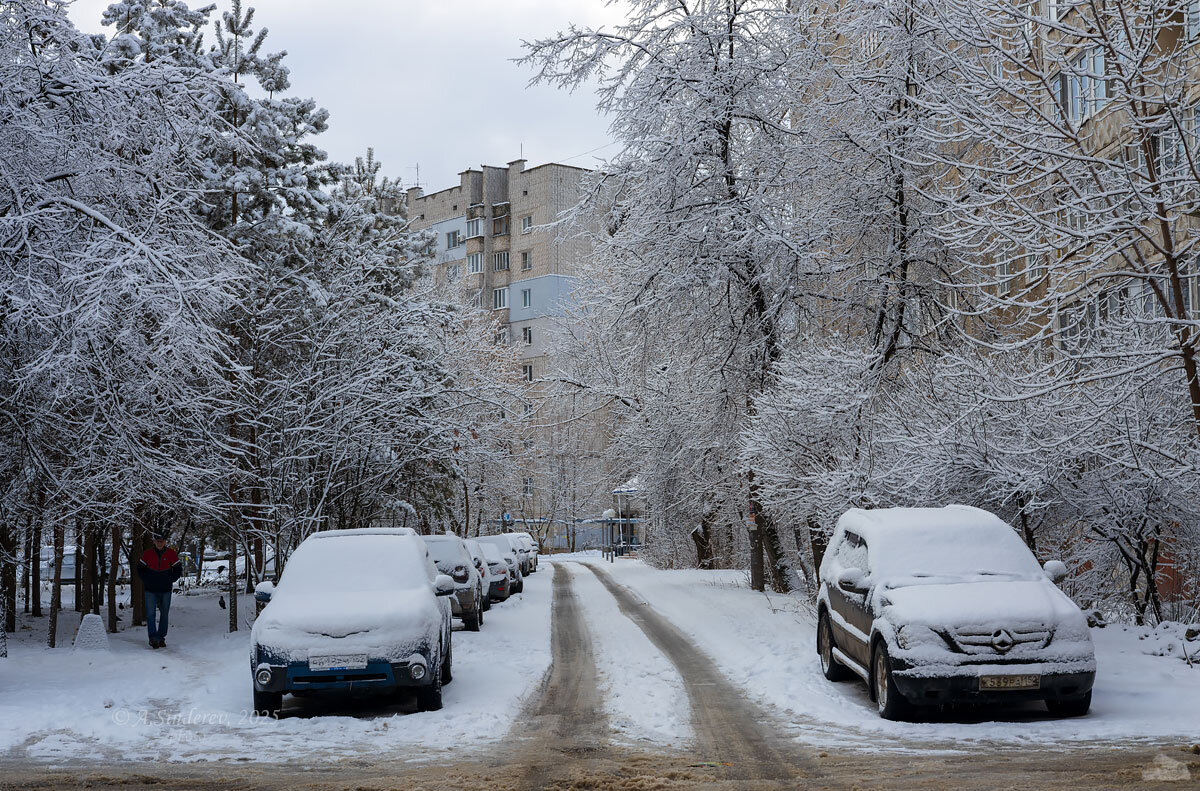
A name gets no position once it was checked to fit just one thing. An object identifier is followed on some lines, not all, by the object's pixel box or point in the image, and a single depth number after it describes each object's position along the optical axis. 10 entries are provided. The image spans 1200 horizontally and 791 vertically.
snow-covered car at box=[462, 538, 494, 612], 23.48
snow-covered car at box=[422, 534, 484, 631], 18.89
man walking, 15.73
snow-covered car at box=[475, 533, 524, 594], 29.12
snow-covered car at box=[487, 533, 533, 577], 35.06
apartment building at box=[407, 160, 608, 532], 72.94
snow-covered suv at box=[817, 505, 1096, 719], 9.27
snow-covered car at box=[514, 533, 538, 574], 44.36
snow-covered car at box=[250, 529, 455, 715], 10.20
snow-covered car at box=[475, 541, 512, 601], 27.11
